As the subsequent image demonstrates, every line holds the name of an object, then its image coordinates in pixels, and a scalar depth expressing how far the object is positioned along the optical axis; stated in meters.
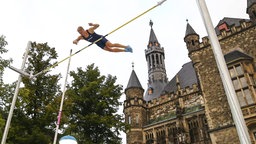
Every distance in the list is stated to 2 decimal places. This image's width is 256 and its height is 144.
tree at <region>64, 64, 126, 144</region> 14.04
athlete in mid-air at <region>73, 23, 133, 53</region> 9.30
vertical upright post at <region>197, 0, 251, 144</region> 4.00
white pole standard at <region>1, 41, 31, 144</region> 7.63
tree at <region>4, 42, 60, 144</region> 11.70
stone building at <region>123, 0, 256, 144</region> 14.19
